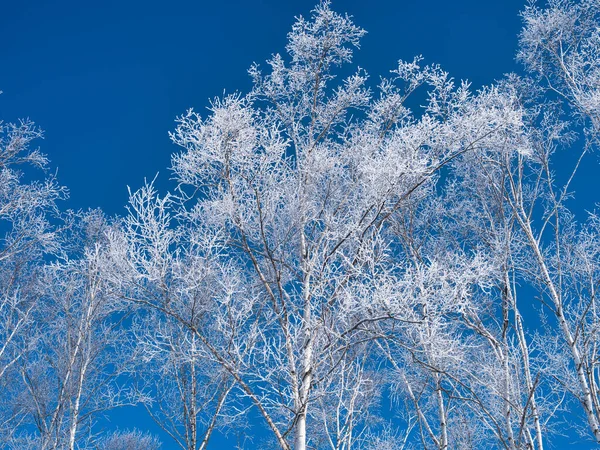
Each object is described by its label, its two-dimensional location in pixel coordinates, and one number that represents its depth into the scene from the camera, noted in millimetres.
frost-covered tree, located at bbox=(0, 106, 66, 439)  8812
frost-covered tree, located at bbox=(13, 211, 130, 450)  10289
